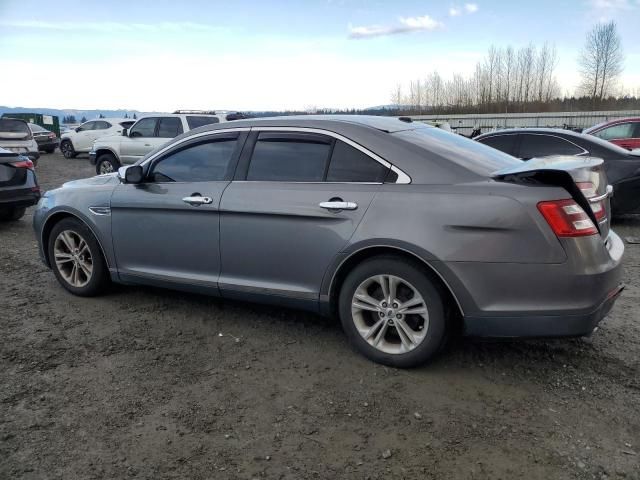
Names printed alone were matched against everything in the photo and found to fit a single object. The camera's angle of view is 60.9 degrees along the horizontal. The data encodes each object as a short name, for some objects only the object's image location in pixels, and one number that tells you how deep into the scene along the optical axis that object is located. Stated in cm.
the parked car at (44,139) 2552
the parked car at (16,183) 830
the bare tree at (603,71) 4338
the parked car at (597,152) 766
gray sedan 310
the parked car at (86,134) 2344
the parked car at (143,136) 1415
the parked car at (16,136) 1587
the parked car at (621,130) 1275
